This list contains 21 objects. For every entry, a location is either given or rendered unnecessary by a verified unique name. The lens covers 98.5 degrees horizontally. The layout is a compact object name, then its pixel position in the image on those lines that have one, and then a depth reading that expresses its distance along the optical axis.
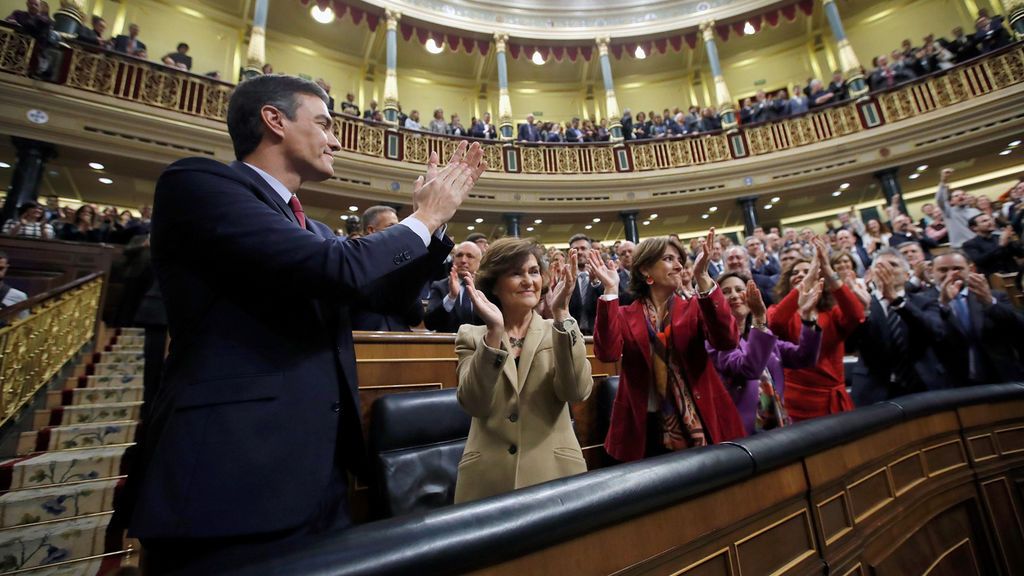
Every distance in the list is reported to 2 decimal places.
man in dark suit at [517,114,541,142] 9.41
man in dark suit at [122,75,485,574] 0.65
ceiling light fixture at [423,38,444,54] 9.95
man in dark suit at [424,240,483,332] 2.90
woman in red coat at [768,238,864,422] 2.00
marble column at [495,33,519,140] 9.40
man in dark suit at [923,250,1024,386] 2.27
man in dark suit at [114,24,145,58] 6.80
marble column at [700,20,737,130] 9.30
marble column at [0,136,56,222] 5.38
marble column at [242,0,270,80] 7.54
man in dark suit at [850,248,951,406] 2.32
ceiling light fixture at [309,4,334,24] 9.09
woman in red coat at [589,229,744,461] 1.48
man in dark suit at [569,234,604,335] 3.46
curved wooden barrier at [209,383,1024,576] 0.53
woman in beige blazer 1.16
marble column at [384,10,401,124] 8.57
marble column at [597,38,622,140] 9.73
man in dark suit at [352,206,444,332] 2.24
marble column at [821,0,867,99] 8.41
